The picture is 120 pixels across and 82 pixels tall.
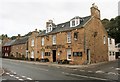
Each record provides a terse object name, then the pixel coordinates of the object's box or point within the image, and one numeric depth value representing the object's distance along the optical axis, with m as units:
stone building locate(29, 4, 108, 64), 14.42
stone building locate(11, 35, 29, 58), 23.98
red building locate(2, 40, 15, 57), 30.00
